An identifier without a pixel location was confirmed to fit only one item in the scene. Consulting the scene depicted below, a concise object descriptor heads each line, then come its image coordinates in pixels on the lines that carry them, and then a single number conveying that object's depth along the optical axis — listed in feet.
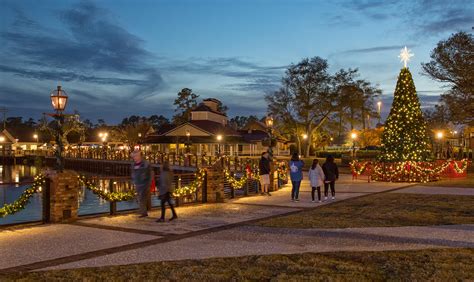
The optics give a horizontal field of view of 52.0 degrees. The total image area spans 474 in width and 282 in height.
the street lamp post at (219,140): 198.22
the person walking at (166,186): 43.14
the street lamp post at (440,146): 137.52
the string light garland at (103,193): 46.65
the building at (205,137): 207.92
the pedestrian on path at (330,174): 60.64
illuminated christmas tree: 90.53
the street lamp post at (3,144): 272.15
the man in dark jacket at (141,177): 44.34
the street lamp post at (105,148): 212.48
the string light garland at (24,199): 41.27
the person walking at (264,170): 64.75
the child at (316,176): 57.57
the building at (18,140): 344.49
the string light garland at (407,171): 88.17
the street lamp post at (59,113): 45.47
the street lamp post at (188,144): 177.17
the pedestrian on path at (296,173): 58.44
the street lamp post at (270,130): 77.30
